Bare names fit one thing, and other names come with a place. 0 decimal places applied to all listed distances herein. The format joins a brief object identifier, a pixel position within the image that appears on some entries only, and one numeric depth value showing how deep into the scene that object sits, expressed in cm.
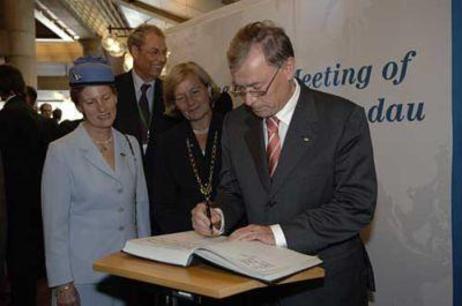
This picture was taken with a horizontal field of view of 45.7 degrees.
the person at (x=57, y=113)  742
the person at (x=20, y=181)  355
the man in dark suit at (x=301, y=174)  161
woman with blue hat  206
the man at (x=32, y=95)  449
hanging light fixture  991
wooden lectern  118
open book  124
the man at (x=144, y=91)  296
